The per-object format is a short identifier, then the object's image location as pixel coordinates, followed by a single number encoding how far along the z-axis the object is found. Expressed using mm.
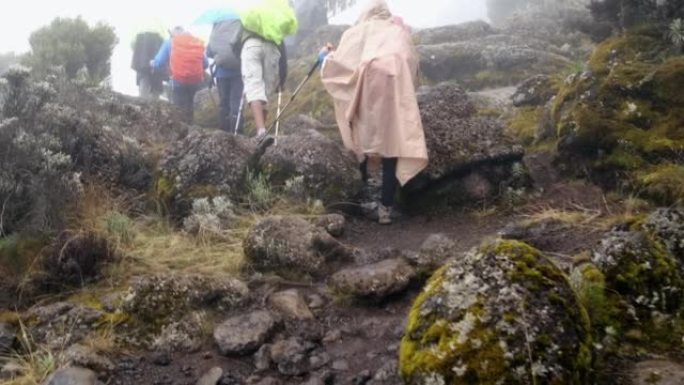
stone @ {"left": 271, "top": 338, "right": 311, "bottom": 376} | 3713
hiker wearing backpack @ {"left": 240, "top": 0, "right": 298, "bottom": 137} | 8633
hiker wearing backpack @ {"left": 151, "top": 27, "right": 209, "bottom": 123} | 10891
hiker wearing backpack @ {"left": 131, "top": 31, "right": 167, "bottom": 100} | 13359
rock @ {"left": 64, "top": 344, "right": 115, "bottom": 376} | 3611
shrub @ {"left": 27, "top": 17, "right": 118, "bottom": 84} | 12758
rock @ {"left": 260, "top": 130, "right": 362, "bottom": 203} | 6652
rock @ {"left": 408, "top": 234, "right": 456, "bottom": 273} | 4750
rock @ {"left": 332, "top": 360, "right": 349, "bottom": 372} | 3691
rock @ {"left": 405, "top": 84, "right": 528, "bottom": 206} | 6578
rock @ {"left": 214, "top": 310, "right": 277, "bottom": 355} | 3918
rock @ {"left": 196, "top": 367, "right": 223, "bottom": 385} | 3611
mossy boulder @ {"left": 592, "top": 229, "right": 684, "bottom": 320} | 3324
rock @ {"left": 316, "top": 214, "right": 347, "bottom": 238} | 5926
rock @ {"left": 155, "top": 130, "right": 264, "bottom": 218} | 6402
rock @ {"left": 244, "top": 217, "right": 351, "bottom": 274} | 5012
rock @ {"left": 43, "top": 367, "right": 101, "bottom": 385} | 3381
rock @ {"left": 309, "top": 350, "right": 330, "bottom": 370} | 3760
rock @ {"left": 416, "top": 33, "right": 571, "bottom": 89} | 12750
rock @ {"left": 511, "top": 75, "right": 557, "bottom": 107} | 9172
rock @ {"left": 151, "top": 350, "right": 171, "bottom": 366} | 3865
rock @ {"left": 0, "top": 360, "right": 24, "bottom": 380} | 3660
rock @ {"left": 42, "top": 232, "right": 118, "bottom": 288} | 4734
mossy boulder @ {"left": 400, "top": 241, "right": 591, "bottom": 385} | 2605
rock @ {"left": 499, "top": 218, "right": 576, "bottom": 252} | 4996
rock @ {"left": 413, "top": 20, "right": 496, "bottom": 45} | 16344
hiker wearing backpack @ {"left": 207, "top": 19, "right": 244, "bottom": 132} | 9406
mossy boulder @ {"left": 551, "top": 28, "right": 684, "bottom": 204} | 5730
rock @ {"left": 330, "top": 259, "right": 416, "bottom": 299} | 4430
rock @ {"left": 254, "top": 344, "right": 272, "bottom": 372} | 3760
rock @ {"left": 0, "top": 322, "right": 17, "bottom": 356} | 3927
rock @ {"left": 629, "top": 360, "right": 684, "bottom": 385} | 2727
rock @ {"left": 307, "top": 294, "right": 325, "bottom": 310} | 4516
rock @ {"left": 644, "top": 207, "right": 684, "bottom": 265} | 3660
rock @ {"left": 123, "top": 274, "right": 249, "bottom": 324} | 4246
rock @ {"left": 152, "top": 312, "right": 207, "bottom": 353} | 4012
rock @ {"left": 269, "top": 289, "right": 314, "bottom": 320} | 4375
